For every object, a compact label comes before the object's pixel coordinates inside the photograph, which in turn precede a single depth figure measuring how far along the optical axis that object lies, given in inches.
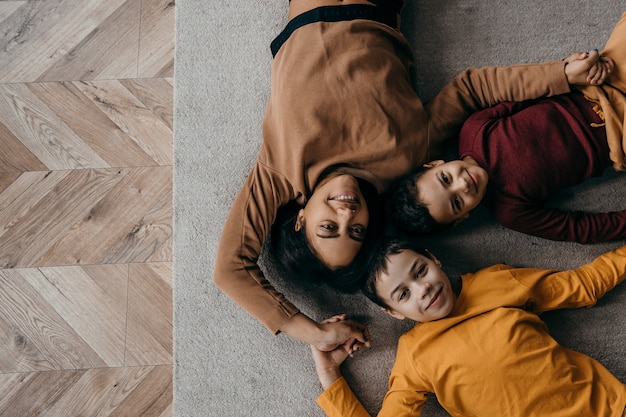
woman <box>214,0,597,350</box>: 35.4
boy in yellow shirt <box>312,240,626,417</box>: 32.5
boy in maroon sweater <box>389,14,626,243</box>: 34.4
